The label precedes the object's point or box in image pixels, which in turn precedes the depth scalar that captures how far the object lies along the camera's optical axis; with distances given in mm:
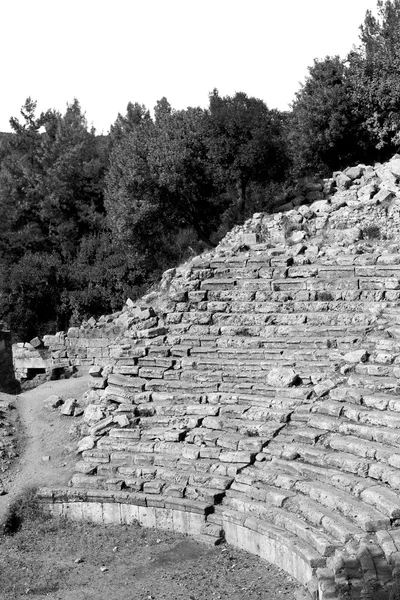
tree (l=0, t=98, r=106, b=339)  36906
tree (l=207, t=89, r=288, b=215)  28203
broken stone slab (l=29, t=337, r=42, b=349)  25656
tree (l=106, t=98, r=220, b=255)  29906
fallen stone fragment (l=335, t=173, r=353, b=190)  23656
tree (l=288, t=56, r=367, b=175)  27703
